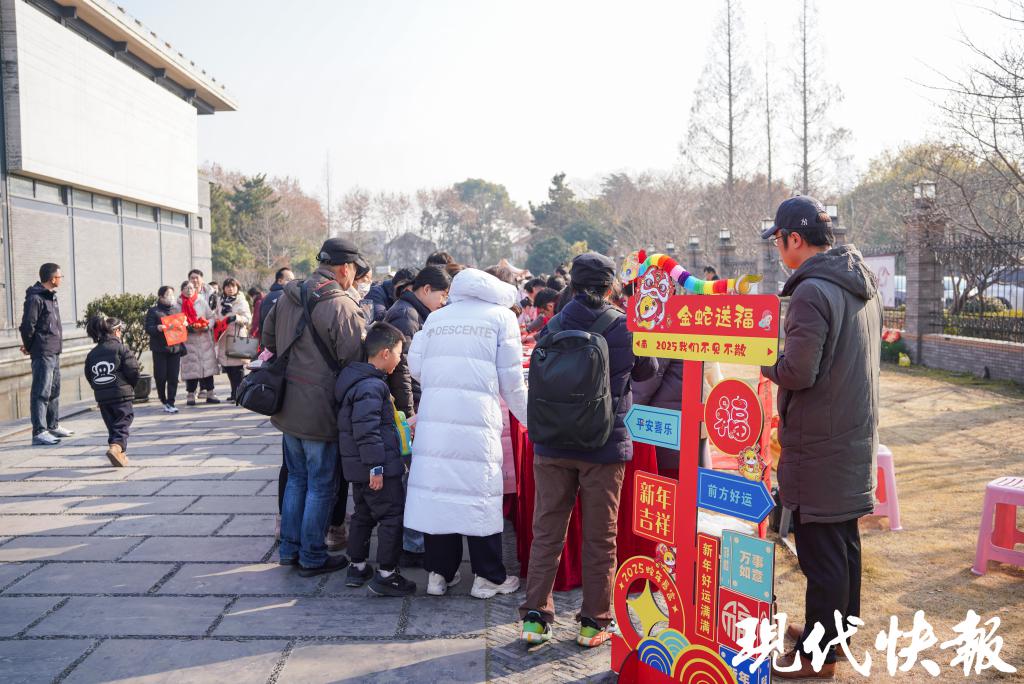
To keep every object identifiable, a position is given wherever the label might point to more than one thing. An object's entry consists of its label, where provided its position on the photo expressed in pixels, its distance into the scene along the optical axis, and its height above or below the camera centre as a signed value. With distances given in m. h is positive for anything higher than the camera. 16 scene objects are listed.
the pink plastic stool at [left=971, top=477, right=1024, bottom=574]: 4.32 -1.26
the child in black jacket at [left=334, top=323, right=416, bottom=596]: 4.05 -0.78
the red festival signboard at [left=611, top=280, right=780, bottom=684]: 2.60 -0.72
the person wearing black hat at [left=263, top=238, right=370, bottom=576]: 4.34 -0.41
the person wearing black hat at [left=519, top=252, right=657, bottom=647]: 3.36 -0.80
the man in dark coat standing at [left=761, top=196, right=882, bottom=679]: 2.89 -0.36
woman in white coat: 3.92 -0.52
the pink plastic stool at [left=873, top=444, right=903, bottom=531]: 5.12 -1.29
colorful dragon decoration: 2.75 +0.09
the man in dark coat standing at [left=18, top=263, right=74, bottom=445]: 7.61 -0.33
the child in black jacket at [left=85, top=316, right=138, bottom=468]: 6.91 -0.61
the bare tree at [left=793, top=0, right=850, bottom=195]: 30.31 +6.64
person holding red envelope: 9.48 -0.39
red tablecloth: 4.20 -1.27
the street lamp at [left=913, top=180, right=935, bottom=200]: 14.34 +2.11
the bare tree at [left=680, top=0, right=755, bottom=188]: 33.25 +8.04
